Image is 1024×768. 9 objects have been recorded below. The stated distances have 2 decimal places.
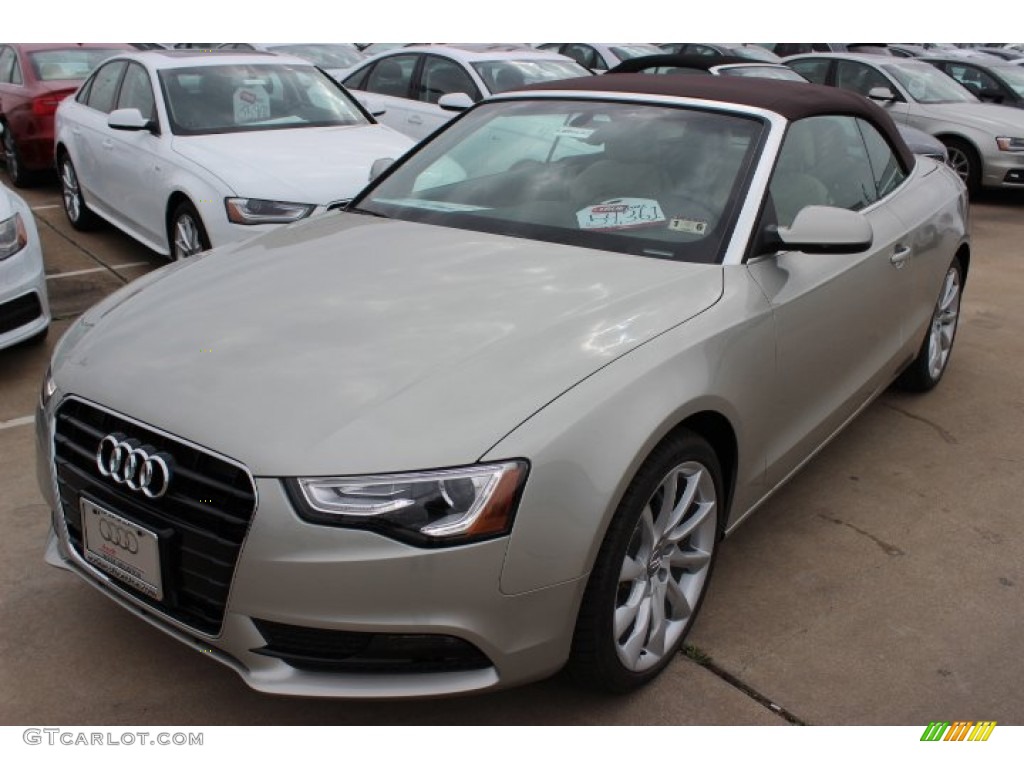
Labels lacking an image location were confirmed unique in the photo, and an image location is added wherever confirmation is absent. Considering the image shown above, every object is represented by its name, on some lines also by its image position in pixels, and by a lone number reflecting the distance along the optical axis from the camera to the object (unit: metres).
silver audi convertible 2.15
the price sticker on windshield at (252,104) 6.54
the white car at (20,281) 4.66
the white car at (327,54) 13.39
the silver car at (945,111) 10.45
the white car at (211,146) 5.69
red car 8.82
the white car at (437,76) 9.08
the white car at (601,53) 13.42
